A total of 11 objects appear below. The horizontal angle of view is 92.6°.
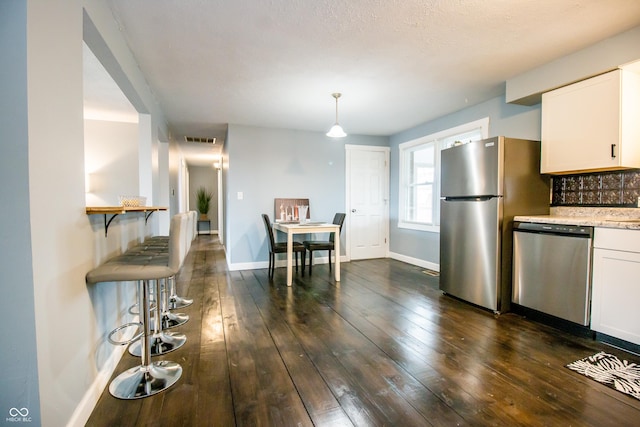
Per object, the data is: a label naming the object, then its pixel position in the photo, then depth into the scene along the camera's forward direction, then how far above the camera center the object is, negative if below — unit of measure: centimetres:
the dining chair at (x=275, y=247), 429 -58
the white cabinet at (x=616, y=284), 214 -58
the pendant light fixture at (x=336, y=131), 357 +88
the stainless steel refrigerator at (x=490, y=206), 289 -1
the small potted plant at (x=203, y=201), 990 +16
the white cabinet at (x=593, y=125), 237 +67
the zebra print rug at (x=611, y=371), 176 -104
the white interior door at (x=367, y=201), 555 +9
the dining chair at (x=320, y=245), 446 -58
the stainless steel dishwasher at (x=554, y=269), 239 -54
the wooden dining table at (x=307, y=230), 390 -33
